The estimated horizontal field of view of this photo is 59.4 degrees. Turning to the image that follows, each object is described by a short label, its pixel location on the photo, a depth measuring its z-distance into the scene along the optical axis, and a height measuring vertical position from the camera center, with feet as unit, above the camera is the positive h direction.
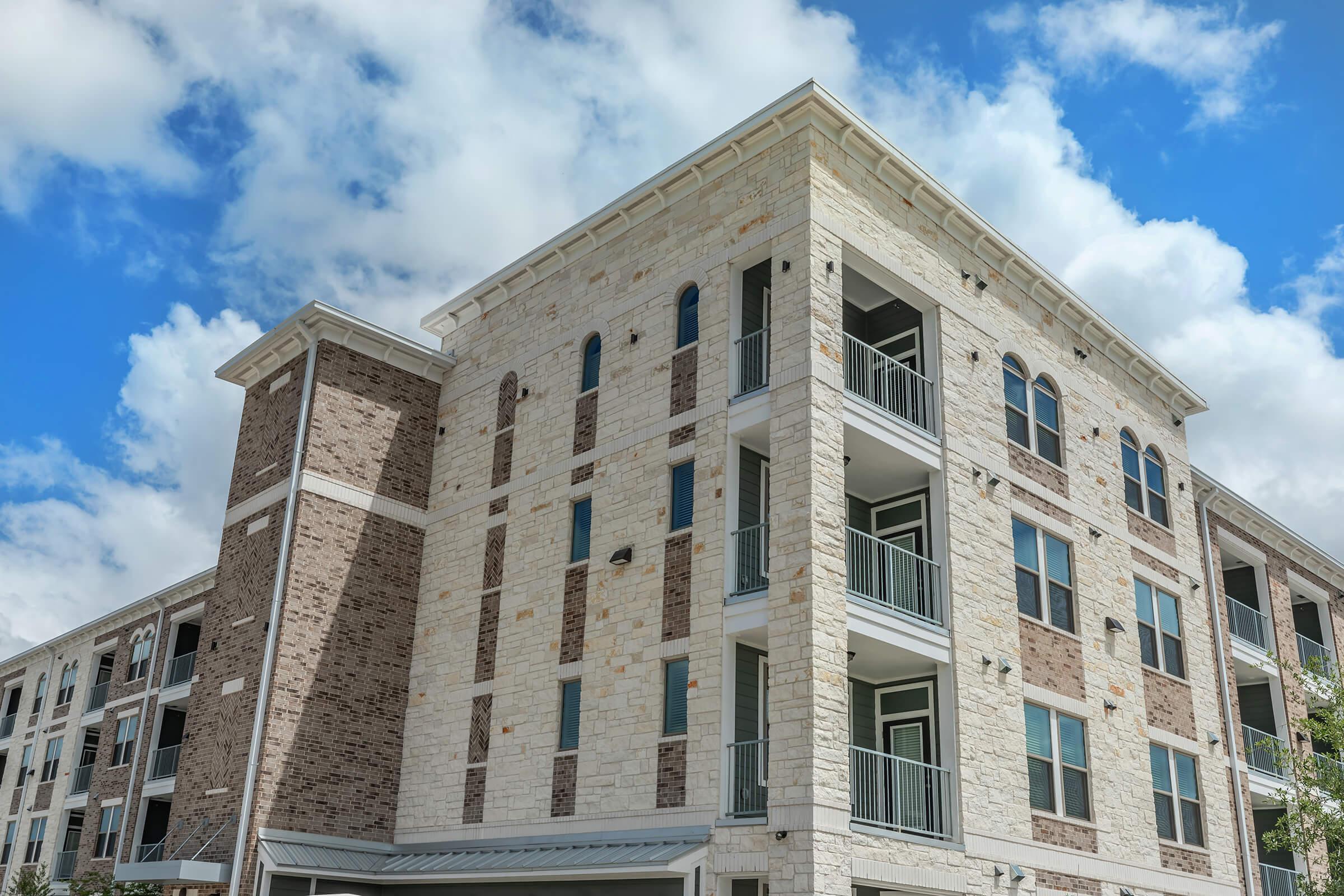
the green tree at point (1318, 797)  68.44 +8.22
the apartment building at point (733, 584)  53.62 +17.04
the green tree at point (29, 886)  75.56 +0.68
